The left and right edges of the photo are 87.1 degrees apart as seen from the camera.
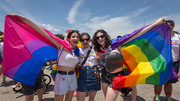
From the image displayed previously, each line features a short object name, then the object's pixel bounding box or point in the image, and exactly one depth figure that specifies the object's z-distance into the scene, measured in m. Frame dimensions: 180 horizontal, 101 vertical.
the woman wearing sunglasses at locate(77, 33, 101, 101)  2.21
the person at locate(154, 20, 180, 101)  2.67
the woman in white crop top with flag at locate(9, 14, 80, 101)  1.97
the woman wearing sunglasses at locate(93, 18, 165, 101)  1.90
